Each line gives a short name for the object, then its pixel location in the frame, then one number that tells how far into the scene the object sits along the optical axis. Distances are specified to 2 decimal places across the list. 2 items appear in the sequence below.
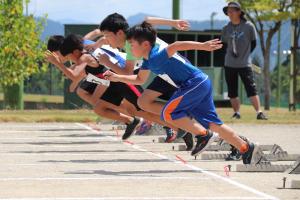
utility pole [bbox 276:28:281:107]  49.73
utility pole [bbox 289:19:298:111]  29.92
